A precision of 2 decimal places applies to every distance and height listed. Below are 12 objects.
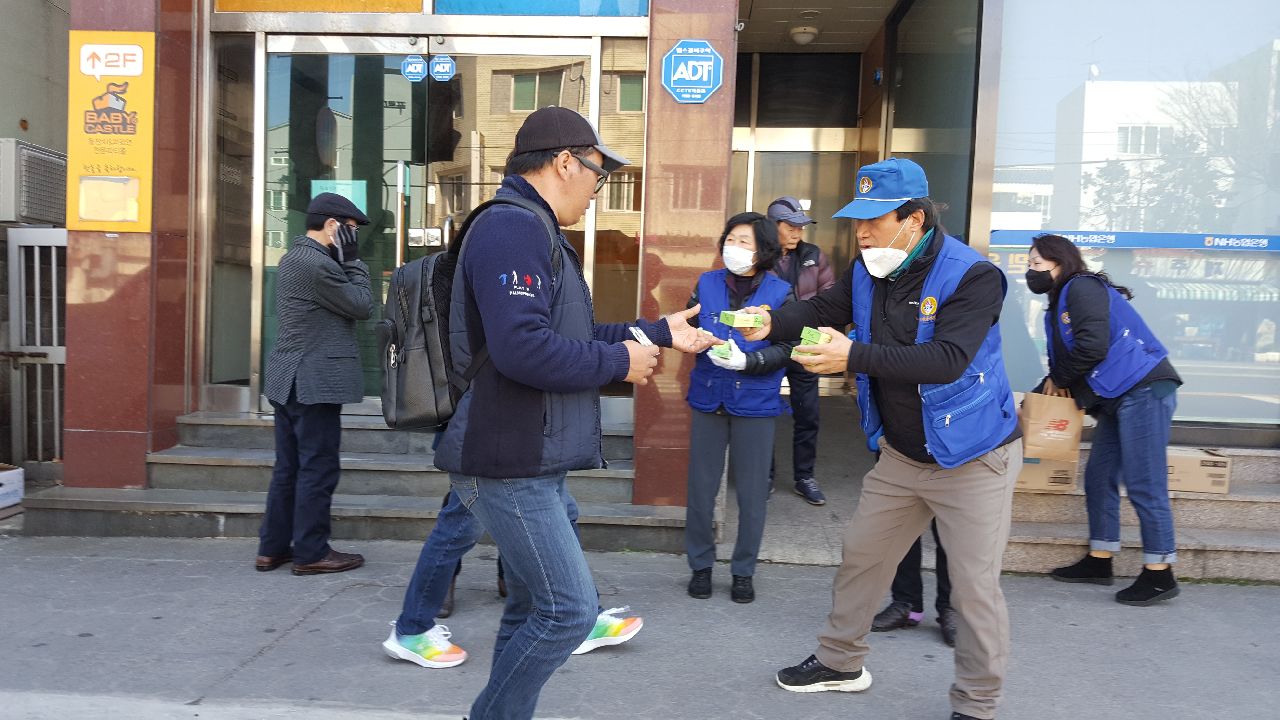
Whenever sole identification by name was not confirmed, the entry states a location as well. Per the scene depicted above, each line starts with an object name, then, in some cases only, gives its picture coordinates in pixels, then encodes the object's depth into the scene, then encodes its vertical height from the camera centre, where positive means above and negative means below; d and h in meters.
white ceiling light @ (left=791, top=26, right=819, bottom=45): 9.50 +2.95
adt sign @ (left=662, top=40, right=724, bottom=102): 5.63 +1.48
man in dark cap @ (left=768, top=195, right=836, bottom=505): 5.97 -0.39
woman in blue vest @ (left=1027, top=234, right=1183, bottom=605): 4.76 -0.23
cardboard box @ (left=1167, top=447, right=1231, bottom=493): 5.57 -0.83
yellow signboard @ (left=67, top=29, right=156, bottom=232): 5.97 +1.03
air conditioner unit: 6.86 +0.80
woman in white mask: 4.50 -0.45
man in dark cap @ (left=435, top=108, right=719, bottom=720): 2.54 -0.23
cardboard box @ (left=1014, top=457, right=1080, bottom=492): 5.53 -0.88
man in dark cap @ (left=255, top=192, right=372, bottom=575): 4.86 -0.40
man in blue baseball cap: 3.17 -0.23
